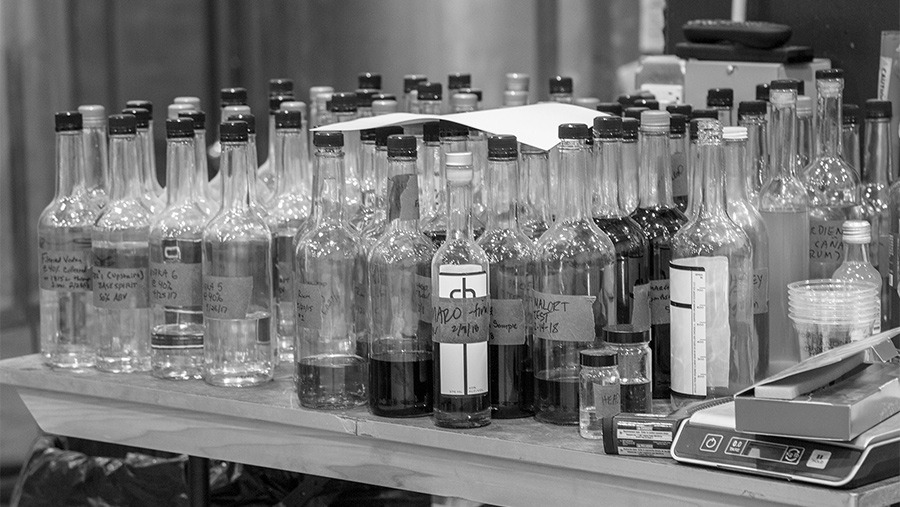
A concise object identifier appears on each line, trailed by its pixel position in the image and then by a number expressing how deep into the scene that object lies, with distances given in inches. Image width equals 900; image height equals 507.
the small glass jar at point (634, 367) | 102.6
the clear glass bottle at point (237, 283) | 110.3
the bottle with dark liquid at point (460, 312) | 103.0
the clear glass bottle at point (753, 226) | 107.1
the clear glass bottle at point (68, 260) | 116.4
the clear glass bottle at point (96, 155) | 117.3
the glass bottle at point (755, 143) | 111.2
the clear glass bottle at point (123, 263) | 114.3
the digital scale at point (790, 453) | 96.0
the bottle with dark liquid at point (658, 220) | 107.3
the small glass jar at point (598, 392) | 102.2
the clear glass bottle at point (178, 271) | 112.8
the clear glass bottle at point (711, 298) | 105.0
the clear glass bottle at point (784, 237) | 109.8
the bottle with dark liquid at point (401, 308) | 105.8
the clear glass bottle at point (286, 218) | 115.1
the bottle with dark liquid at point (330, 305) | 107.8
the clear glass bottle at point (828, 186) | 112.0
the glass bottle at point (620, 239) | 105.3
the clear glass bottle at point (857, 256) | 106.8
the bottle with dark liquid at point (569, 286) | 103.6
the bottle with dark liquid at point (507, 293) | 104.9
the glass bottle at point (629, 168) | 107.5
